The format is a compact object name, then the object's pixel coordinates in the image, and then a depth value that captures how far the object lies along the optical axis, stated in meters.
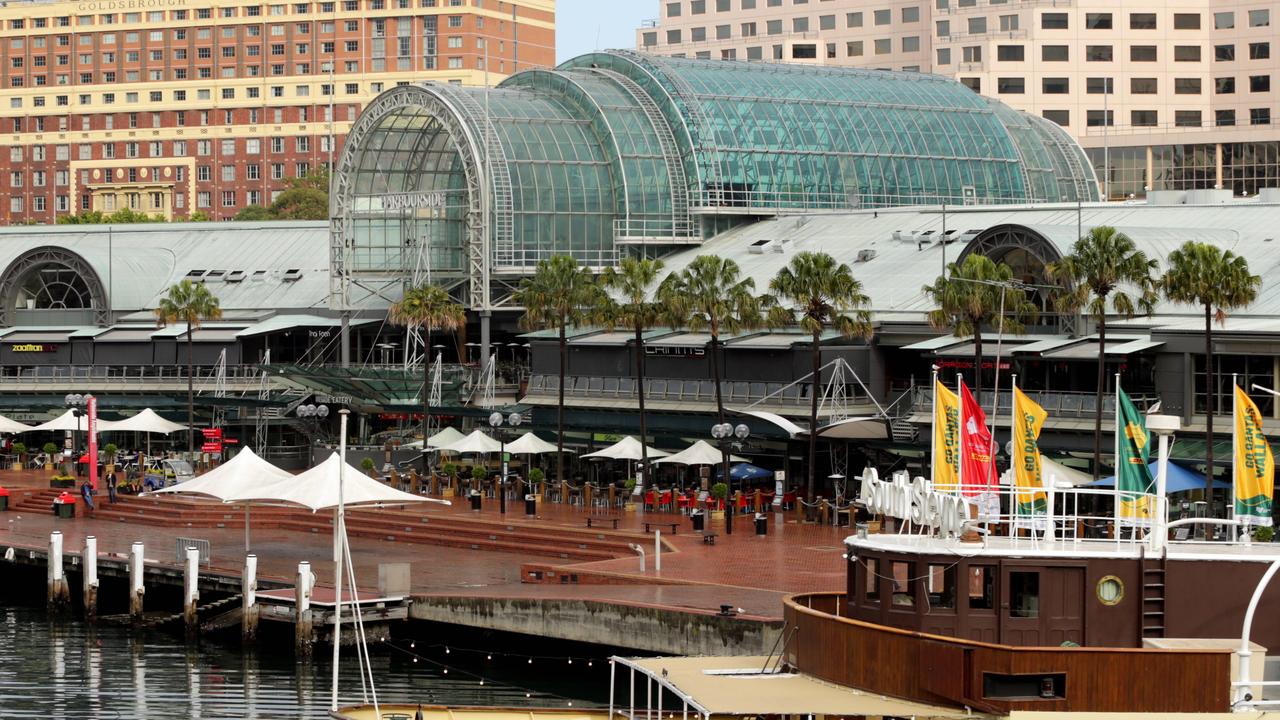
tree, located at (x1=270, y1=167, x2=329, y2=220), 195.25
